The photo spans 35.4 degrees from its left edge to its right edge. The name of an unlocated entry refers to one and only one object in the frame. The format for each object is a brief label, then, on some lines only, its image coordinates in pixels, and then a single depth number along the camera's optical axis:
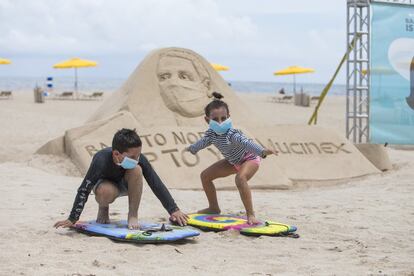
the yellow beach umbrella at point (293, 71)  30.41
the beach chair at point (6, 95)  24.36
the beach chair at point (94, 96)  26.02
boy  4.28
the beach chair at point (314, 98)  27.52
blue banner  9.95
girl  4.86
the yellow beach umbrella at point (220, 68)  29.37
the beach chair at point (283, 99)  28.38
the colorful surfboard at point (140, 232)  4.18
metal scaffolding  10.03
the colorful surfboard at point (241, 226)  4.63
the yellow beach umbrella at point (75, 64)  26.38
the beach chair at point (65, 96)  26.11
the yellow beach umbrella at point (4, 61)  26.20
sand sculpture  8.00
